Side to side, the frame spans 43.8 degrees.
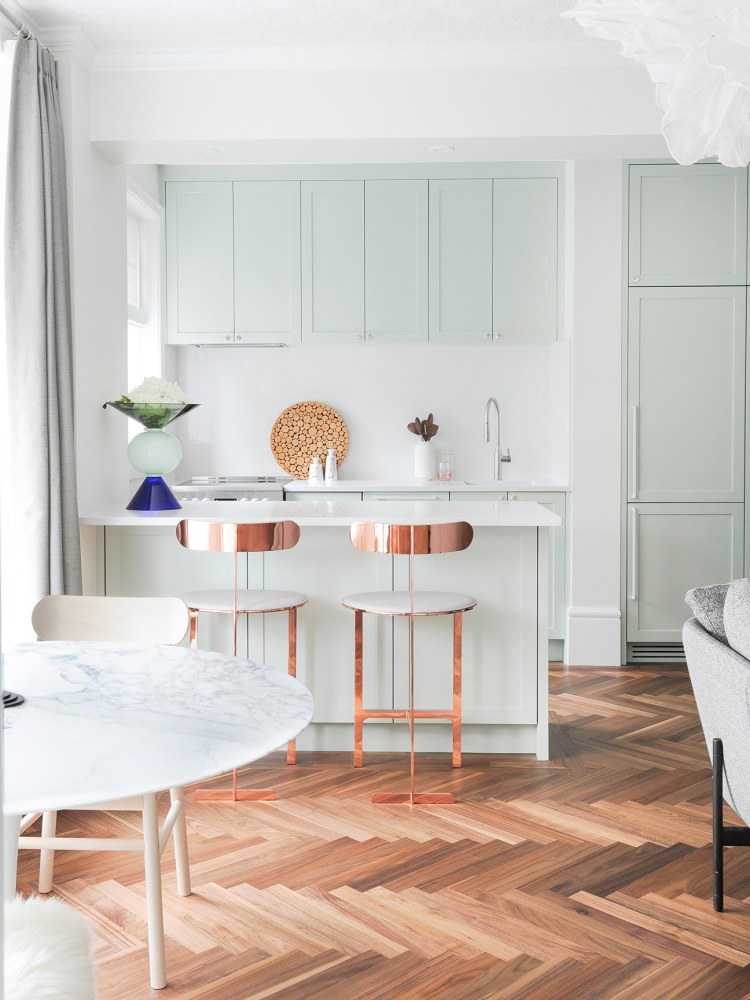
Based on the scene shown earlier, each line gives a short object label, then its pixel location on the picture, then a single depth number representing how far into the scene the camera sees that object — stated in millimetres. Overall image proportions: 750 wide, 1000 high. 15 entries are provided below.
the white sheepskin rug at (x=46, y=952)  1230
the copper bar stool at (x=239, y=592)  3051
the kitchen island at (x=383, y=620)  3549
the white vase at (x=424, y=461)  5625
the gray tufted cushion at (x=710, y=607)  2422
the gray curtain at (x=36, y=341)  3045
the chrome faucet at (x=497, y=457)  5602
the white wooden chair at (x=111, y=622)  2318
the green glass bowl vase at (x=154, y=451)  3713
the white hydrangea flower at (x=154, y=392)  3686
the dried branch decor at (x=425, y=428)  5668
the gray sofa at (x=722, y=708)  2146
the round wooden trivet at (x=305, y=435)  5723
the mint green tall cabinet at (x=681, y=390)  4859
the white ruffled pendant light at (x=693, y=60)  1794
